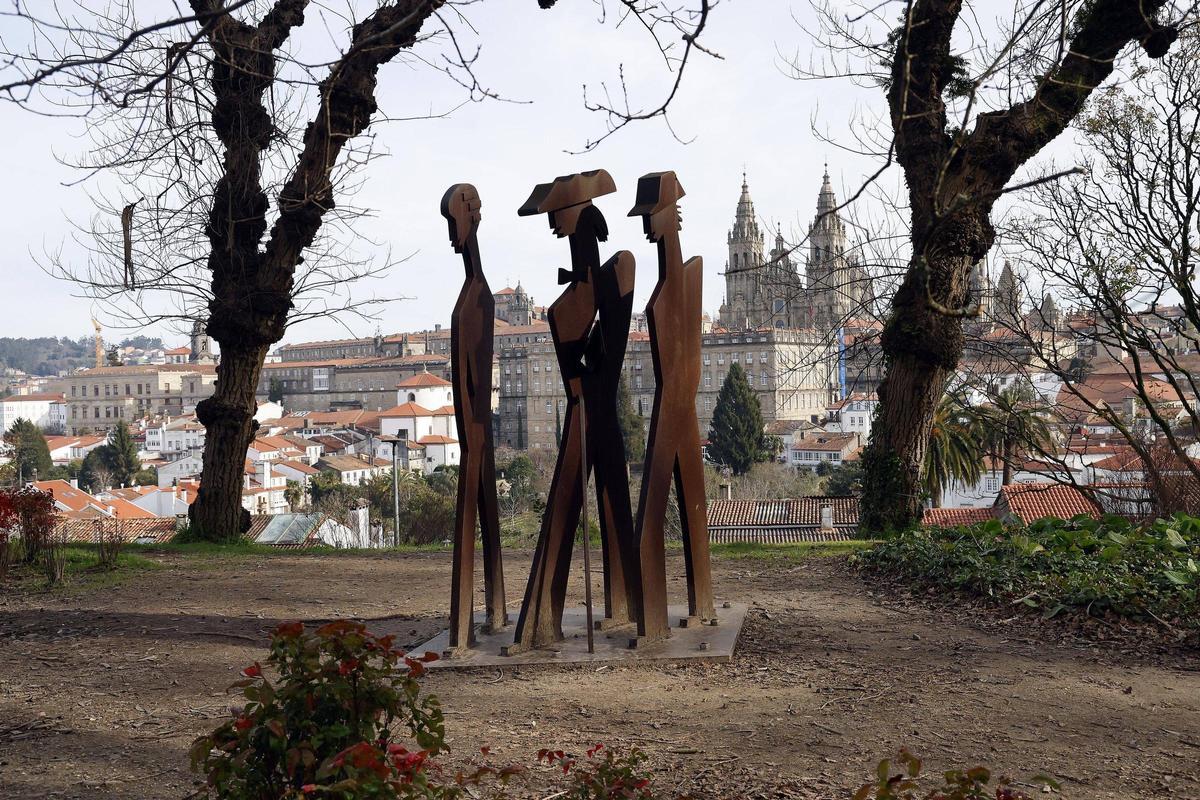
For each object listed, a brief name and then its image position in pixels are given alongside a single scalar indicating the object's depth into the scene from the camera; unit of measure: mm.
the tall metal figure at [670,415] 5645
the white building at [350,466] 72062
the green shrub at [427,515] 31062
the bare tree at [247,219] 10336
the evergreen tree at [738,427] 63031
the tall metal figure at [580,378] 5555
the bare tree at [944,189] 8484
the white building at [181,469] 74000
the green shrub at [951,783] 2453
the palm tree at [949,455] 18594
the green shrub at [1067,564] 5754
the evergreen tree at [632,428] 59625
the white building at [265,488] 59566
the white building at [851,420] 80088
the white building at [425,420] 88250
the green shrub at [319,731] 2539
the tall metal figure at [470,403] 5609
